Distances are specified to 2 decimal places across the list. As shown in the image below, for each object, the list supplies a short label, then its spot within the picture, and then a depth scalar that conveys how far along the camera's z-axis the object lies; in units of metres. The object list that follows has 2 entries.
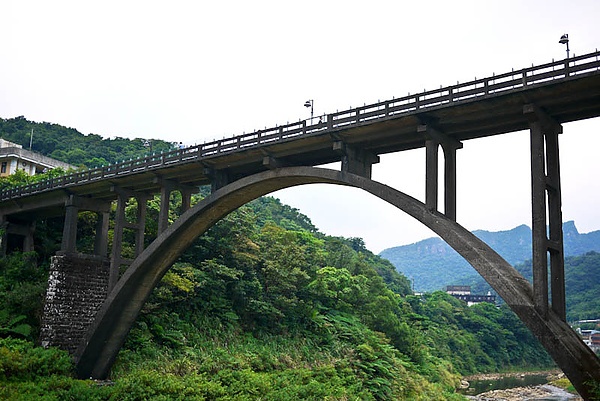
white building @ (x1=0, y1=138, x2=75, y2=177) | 54.19
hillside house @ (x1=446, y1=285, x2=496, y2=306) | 123.54
